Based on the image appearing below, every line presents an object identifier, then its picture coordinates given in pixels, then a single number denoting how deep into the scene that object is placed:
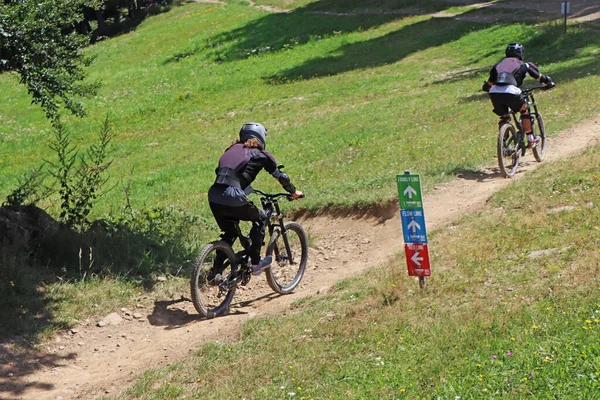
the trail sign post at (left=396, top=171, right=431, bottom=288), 7.65
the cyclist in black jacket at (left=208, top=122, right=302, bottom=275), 8.67
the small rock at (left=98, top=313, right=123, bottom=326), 9.35
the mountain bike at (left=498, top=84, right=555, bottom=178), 12.73
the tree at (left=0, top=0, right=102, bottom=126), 10.91
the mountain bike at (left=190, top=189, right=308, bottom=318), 8.89
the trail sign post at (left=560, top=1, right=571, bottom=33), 25.77
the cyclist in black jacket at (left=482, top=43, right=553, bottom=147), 12.84
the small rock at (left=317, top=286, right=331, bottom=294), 9.14
